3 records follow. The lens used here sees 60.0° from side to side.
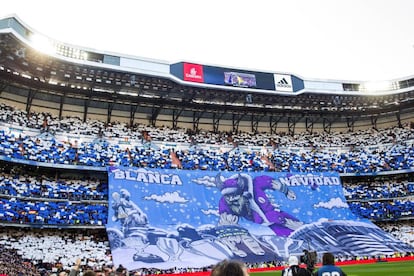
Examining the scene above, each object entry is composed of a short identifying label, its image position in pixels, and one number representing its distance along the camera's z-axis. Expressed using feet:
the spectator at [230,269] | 9.57
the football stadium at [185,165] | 111.96
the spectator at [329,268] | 19.60
